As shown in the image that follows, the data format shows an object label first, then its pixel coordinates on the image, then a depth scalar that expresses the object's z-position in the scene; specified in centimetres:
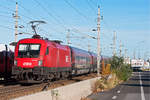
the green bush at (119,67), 3800
